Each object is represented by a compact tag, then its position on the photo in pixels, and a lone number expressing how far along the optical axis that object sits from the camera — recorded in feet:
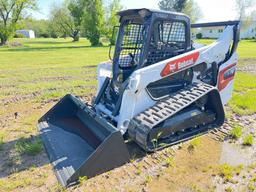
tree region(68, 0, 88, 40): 140.67
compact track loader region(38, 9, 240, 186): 11.23
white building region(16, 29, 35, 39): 242.99
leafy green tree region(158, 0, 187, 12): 141.38
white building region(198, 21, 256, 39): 192.65
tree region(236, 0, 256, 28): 163.64
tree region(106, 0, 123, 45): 108.54
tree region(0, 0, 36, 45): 112.47
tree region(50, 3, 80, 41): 160.31
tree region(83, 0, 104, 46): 107.65
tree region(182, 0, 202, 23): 142.37
